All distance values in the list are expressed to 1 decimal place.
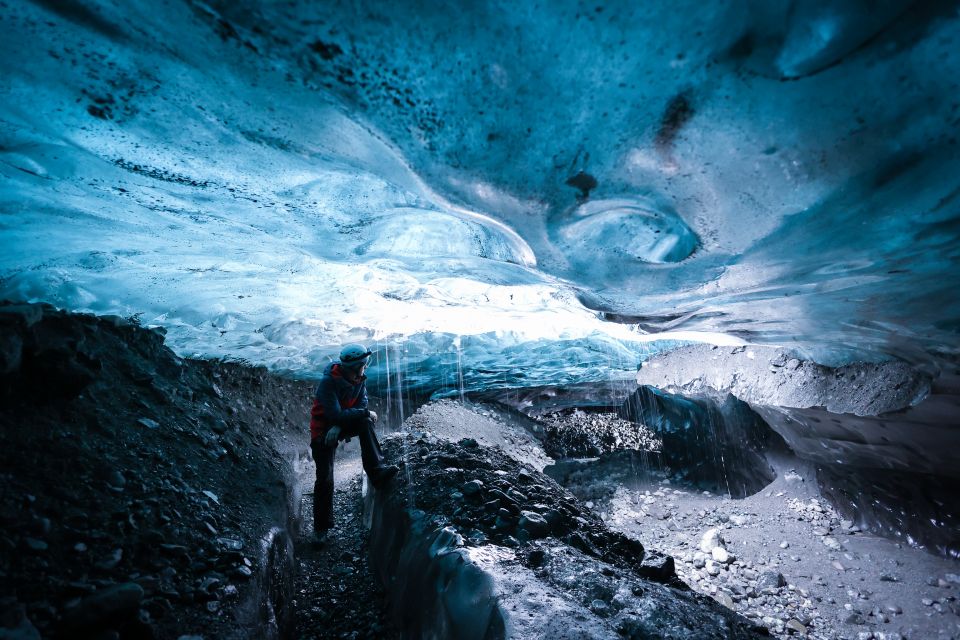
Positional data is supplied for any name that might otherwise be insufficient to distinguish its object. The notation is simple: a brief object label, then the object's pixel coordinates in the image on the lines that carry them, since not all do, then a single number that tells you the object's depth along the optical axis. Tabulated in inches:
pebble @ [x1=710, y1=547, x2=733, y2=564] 208.7
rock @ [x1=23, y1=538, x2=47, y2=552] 81.7
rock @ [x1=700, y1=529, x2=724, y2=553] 223.0
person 182.2
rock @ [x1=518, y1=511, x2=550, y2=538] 115.2
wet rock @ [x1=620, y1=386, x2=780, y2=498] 305.9
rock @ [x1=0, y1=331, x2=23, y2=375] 112.7
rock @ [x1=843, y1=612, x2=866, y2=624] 160.4
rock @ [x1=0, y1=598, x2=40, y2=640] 61.3
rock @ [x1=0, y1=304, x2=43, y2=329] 121.0
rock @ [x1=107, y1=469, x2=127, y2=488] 115.4
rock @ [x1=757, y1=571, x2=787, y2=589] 185.1
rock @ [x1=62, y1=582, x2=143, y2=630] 69.4
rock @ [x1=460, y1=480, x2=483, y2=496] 137.5
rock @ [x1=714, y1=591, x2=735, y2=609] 173.8
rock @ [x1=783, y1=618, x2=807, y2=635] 158.1
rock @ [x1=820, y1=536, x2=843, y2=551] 215.9
